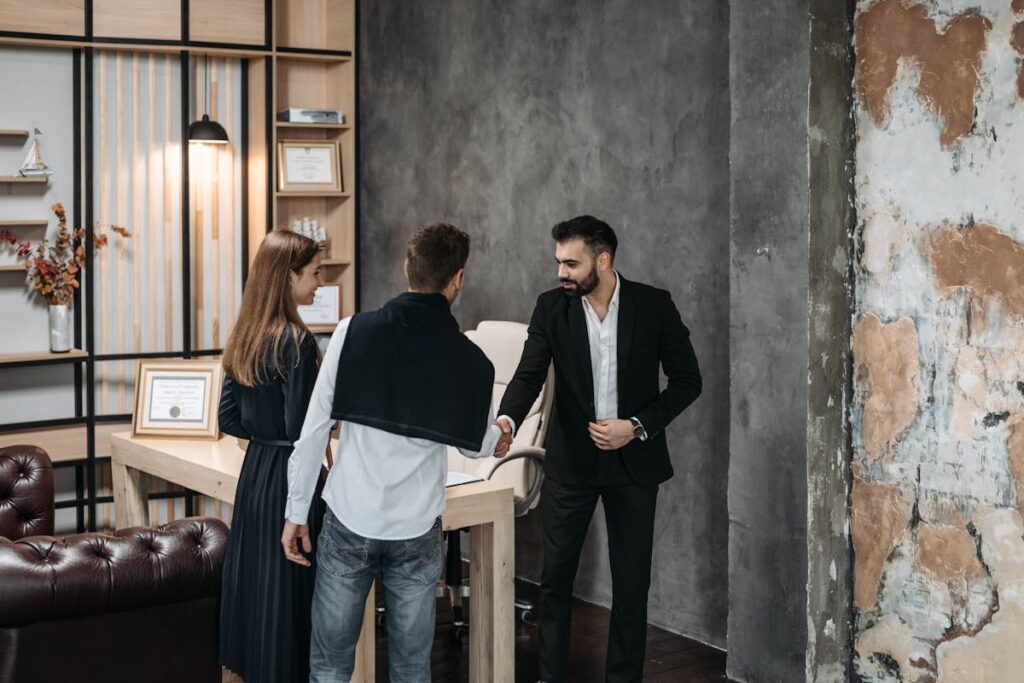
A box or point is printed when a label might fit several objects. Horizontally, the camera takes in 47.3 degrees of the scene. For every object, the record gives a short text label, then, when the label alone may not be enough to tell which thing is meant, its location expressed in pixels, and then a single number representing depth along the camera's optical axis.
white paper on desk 3.78
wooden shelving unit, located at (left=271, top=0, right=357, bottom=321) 6.37
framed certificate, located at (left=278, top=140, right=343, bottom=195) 6.28
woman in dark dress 3.12
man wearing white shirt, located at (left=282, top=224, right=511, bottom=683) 2.76
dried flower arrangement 5.69
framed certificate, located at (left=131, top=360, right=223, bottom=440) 4.81
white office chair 4.62
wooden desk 3.65
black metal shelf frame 5.82
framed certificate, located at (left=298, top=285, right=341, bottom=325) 6.46
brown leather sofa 2.69
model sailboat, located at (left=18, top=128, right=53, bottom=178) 5.67
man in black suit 3.69
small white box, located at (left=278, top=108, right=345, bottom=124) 6.23
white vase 5.72
